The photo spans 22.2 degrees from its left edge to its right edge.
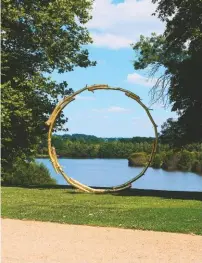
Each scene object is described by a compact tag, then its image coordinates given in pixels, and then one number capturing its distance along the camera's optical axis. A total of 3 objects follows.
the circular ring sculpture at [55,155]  19.88
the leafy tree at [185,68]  21.08
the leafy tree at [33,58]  23.44
